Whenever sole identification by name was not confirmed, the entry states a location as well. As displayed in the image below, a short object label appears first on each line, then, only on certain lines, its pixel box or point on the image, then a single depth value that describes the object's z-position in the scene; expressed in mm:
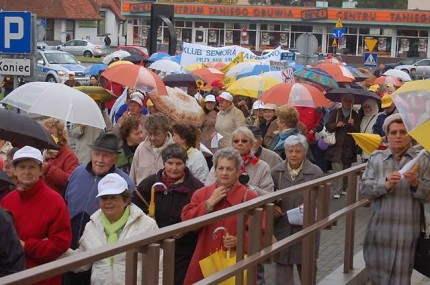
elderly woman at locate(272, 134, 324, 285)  6996
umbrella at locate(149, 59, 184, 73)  21438
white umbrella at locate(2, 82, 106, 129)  9211
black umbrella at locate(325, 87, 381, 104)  14799
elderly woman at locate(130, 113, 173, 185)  8688
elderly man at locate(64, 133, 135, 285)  7035
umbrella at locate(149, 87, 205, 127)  11906
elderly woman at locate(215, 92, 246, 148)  13547
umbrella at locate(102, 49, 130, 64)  26412
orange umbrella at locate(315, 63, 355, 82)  19422
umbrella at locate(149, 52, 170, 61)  24844
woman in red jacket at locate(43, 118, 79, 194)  8016
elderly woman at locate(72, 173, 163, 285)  5949
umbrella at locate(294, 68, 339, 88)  16750
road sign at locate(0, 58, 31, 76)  12375
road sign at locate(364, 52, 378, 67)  33281
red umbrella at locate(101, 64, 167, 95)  12633
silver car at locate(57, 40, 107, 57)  65894
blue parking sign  12266
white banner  24078
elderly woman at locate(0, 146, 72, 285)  5809
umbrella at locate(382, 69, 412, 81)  24861
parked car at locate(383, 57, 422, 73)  59503
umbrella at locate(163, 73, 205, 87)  17812
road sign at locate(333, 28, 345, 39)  38625
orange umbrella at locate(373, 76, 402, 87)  21838
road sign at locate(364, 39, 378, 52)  31438
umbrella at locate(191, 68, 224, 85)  20109
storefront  73312
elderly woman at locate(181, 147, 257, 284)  5812
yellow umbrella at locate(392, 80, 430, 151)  6043
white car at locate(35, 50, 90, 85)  41688
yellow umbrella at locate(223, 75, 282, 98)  15266
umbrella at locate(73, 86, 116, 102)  13252
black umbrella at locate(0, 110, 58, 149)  7539
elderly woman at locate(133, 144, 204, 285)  7035
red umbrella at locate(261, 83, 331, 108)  13289
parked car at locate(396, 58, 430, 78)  52125
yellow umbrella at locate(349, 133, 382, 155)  8332
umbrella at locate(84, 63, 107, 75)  25433
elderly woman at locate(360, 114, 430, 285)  6641
